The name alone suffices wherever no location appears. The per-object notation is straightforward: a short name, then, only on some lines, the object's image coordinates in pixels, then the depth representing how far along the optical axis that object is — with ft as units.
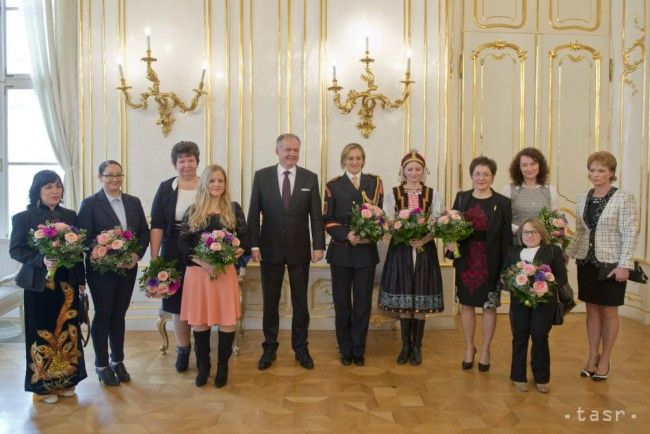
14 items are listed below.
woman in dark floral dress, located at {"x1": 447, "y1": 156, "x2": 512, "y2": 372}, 13.28
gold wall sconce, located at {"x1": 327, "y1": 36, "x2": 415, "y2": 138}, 17.08
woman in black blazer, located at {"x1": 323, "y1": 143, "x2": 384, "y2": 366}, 13.91
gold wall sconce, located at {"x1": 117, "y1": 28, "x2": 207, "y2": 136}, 16.93
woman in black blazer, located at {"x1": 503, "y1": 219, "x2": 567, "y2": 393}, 12.21
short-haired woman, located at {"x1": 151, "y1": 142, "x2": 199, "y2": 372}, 12.98
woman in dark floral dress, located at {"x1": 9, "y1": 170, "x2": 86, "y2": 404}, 11.38
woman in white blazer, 12.57
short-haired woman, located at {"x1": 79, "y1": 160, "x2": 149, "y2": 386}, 12.37
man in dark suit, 13.73
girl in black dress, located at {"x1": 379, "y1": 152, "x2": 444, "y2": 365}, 13.89
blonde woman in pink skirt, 12.19
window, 19.04
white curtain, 18.12
